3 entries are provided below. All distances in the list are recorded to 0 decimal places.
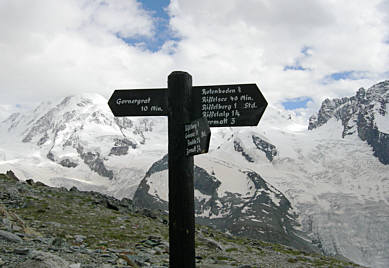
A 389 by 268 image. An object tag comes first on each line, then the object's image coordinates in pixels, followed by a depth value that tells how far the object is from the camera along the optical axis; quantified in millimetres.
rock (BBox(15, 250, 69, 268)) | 8180
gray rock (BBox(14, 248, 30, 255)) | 9852
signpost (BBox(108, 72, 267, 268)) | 6469
